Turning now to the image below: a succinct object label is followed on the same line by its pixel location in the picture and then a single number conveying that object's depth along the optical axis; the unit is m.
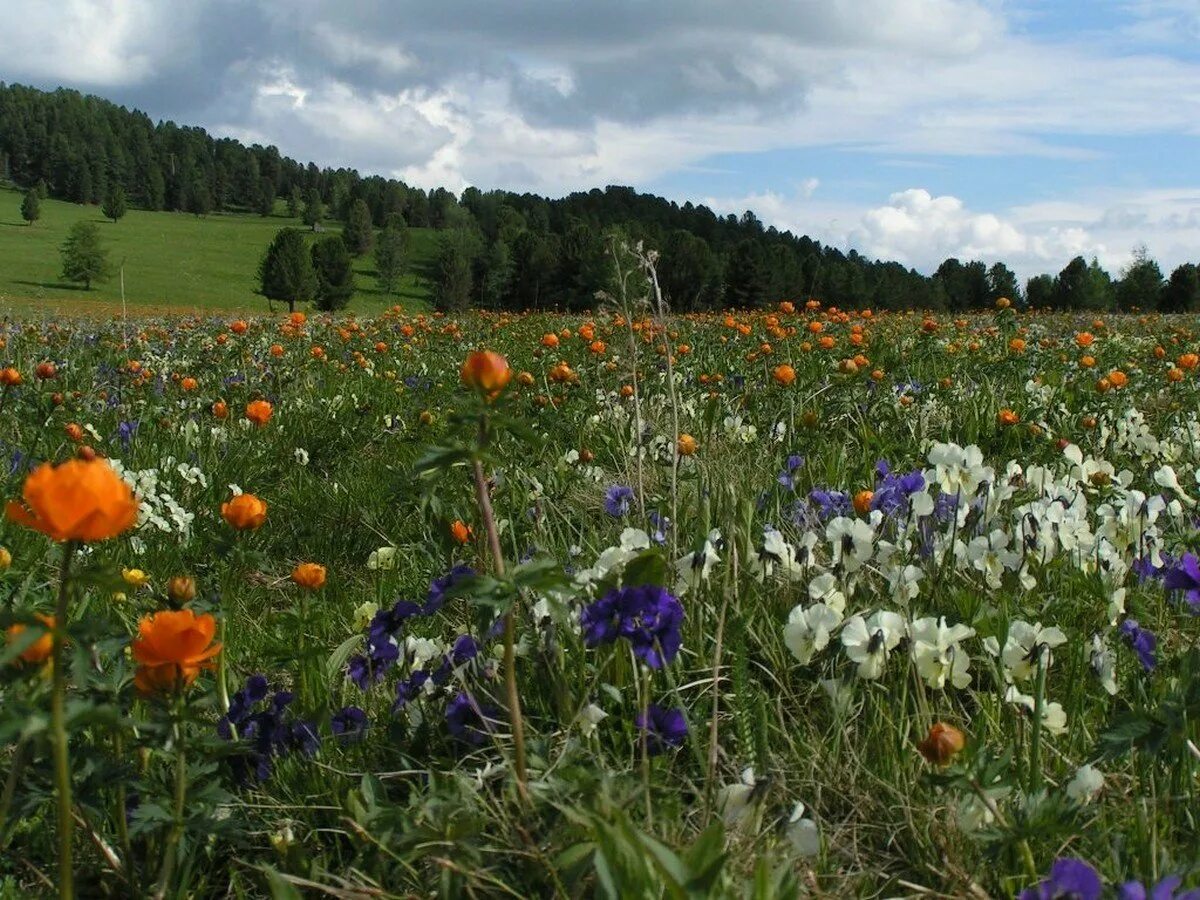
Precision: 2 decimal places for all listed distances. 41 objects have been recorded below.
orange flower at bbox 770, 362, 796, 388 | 4.28
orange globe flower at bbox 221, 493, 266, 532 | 2.03
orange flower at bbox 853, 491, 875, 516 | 2.51
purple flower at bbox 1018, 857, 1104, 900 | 0.98
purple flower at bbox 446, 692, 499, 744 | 1.87
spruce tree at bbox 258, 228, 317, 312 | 55.91
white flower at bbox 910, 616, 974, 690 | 1.81
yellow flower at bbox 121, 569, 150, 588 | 2.17
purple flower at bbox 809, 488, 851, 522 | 2.75
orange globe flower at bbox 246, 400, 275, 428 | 4.13
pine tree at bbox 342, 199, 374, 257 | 97.75
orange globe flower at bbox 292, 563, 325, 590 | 2.17
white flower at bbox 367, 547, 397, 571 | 2.91
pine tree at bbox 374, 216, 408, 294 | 83.62
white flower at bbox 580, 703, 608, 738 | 1.75
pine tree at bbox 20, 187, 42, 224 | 86.25
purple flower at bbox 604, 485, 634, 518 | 3.09
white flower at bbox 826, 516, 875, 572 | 2.12
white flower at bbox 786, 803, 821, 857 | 1.46
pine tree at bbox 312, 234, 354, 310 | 62.22
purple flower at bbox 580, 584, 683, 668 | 1.61
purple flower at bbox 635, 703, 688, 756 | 1.73
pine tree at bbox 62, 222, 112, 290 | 65.50
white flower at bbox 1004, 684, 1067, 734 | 1.74
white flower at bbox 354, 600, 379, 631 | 2.39
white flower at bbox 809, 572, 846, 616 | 2.01
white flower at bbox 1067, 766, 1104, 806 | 1.53
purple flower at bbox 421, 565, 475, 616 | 1.61
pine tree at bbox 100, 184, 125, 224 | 94.00
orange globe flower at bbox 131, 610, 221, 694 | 1.41
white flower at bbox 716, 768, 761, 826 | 1.52
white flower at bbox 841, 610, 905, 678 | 1.74
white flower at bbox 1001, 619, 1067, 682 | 1.87
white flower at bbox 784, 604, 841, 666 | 1.90
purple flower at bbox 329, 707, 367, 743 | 1.96
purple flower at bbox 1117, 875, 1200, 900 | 0.98
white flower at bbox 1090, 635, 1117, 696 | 1.87
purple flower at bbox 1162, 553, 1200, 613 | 1.58
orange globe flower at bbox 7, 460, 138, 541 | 1.06
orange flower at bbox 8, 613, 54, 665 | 1.25
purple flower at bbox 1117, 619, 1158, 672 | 1.90
